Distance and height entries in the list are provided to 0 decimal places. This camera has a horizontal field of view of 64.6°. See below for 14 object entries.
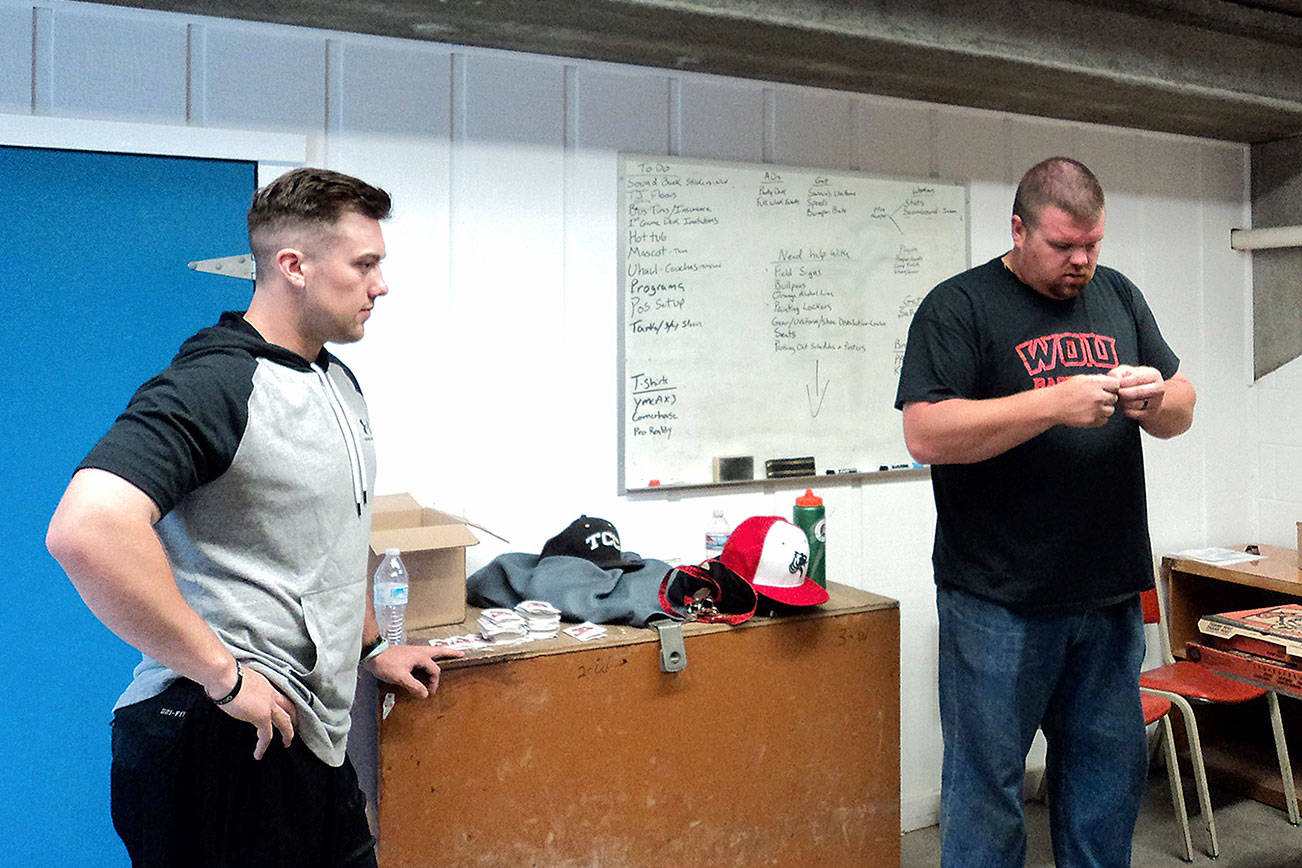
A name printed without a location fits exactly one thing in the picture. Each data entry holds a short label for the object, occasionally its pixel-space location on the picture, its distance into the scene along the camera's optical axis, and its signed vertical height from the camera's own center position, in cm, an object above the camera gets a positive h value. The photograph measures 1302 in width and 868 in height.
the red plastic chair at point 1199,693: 305 -78
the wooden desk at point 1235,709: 344 -97
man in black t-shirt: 197 -20
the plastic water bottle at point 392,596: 214 -33
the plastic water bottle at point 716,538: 281 -28
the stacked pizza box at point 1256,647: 191 -41
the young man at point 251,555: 123 -15
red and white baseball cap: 242 -29
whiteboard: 284 +38
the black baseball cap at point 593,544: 258 -27
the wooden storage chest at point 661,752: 207 -69
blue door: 224 +12
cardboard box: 215 -27
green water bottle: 276 -26
